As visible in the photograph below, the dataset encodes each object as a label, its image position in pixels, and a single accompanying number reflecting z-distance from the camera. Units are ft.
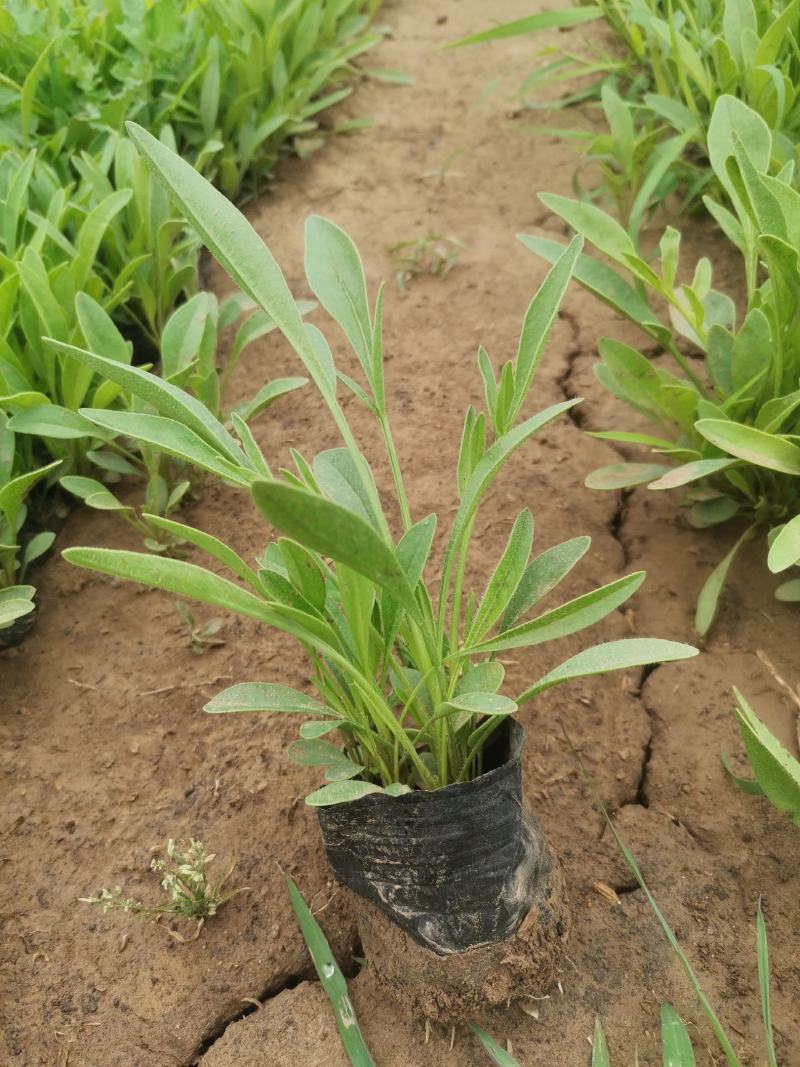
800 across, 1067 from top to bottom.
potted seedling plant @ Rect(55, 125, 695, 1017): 1.22
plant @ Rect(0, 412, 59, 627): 1.72
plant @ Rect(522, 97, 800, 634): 1.63
